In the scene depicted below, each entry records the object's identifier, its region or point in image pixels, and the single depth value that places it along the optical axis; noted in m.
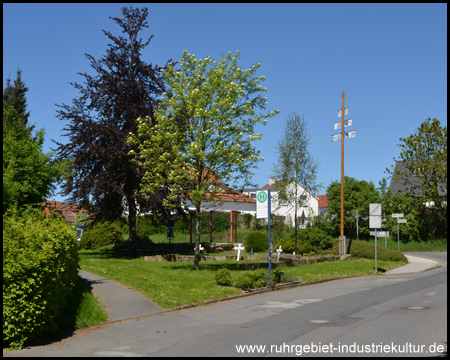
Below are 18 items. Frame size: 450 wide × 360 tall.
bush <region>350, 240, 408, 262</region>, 34.66
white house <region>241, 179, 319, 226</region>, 71.91
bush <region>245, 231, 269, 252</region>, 36.41
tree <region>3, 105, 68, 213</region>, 15.01
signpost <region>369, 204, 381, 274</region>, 26.63
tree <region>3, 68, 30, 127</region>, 41.53
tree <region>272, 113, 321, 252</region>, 36.75
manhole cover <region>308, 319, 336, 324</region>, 12.34
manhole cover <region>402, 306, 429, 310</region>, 14.62
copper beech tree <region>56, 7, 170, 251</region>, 28.95
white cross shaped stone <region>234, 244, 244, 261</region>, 30.73
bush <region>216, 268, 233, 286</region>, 18.91
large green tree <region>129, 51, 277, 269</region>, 22.98
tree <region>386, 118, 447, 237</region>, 45.97
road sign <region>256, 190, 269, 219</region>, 20.52
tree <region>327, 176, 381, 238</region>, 57.22
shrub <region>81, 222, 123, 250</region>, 39.75
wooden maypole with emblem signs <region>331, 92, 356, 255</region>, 36.08
